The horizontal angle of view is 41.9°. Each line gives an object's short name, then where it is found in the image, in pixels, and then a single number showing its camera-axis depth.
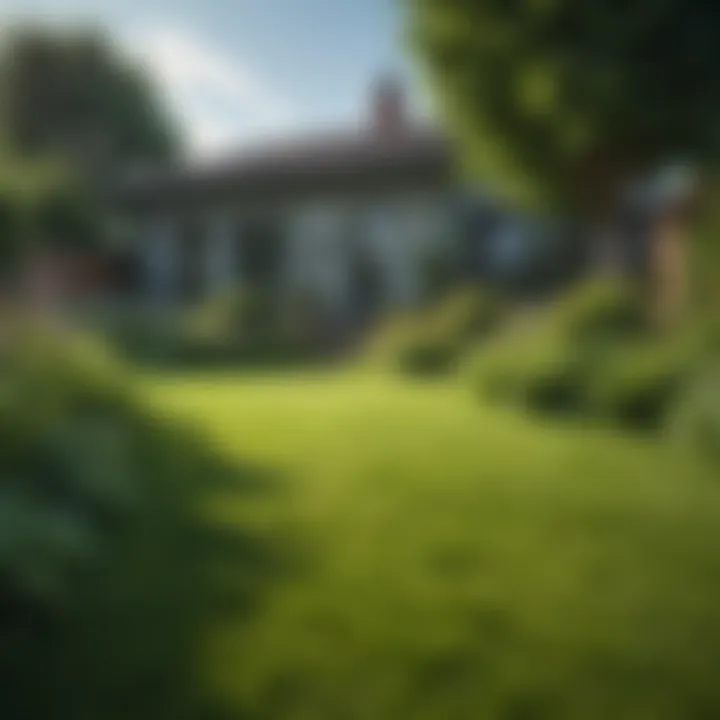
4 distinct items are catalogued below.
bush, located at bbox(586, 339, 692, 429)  5.04
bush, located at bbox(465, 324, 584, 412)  5.54
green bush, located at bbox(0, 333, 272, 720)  2.29
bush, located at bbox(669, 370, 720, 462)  4.36
